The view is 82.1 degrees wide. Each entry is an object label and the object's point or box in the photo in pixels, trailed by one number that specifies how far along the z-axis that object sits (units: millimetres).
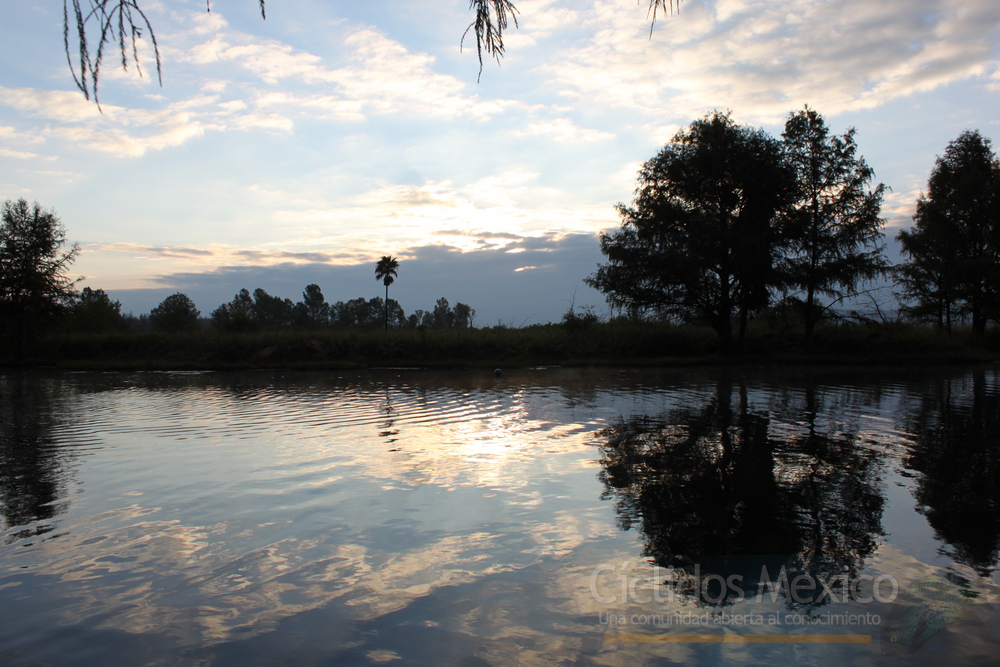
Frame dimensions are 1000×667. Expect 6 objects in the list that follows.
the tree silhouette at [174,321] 46931
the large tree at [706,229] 26344
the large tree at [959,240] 32531
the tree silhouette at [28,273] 31688
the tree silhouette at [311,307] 109500
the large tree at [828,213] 27812
